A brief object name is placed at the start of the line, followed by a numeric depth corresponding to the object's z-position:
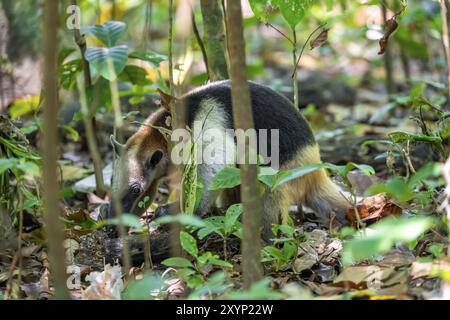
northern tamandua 5.17
